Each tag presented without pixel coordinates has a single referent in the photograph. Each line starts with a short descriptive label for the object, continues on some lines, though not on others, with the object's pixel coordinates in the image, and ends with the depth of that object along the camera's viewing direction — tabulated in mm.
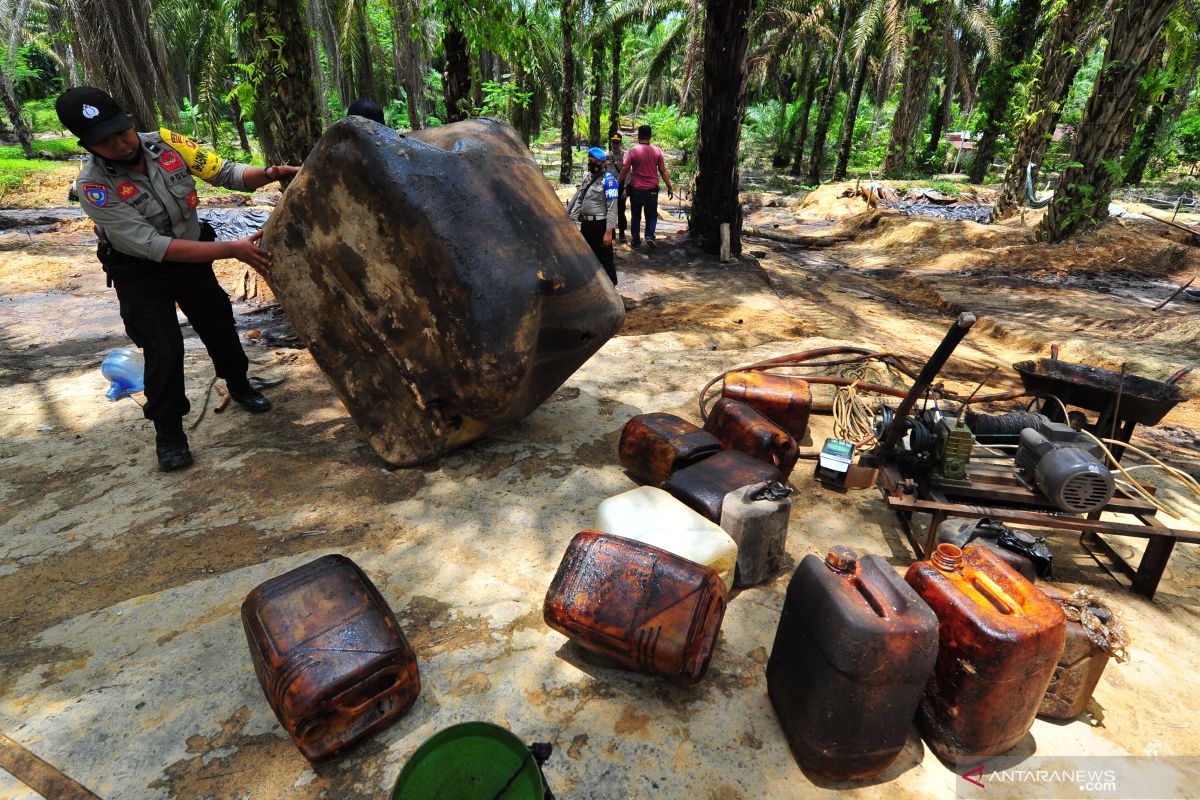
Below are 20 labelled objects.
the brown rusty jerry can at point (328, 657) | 1737
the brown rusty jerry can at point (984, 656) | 1760
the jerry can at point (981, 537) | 2548
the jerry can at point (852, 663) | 1701
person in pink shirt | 9133
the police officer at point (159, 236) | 3094
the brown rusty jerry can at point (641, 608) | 1998
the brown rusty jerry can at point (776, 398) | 3807
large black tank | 2910
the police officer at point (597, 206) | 6930
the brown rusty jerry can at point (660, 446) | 3123
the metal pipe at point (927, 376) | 2337
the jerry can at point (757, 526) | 2537
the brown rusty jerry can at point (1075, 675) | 1955
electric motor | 2525
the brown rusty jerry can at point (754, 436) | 3275
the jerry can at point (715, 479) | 2715
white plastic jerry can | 2381
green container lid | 1469
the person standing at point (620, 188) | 9773
